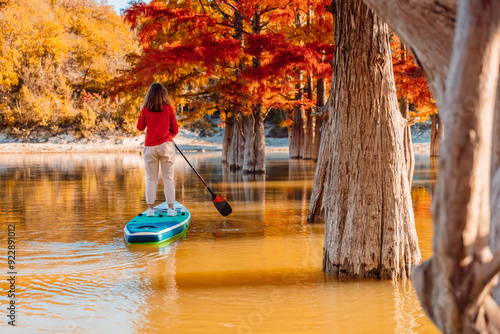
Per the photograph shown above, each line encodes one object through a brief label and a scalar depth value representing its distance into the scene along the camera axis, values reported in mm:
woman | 7910
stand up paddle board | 7500
